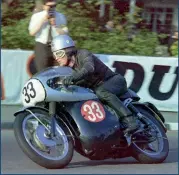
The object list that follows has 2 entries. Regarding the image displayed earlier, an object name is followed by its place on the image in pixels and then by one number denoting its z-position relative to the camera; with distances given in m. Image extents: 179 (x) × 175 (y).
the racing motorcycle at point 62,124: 11.36
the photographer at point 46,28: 16.75
